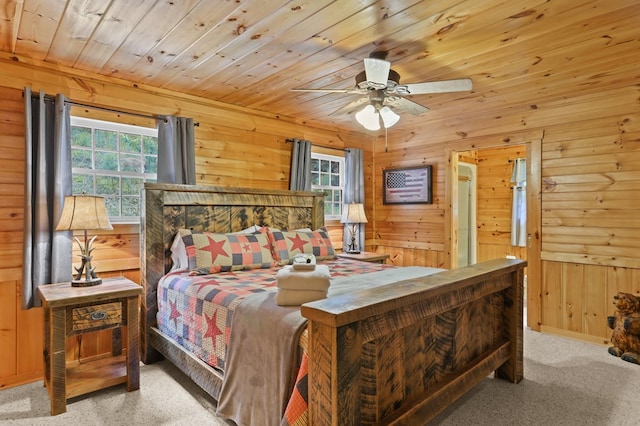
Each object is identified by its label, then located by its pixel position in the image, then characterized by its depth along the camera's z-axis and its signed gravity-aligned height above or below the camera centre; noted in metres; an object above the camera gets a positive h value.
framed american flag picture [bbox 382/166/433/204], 4.88 +0.35
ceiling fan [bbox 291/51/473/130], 2.36 +0.85
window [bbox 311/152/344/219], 4.91 +0.43
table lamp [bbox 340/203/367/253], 4.71 -0.05
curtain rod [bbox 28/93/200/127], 2.81 +0.86
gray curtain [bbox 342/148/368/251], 4.99 +0.37
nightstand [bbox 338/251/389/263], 4.26 -0.54
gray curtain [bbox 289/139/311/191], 4.36 +0.54
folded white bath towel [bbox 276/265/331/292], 1.87 -0.35
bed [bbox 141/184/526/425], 1.36 -0.60
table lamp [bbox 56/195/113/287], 2.54 -0.07
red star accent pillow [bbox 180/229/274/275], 2.95 -0.35
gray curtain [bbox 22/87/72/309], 2.68 +0.14
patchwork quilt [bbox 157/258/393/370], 2.15 -0.61
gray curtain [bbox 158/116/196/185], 3.37 +0.55
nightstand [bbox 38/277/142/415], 2.31 -0.78
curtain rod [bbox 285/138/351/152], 4.42 +0.84
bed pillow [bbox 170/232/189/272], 2.97 -0.37
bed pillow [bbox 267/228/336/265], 3.47 -0.33
